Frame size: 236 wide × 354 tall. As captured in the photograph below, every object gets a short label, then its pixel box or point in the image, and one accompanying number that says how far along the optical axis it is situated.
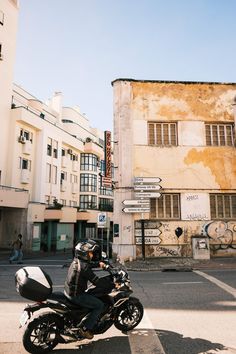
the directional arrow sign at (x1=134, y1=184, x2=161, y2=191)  17.05
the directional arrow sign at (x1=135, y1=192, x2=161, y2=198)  16.89
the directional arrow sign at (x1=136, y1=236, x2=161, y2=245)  16.83
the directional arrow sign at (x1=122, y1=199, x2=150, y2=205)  16.69
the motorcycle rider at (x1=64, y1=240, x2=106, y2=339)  4.51
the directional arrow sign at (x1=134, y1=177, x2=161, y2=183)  17.23
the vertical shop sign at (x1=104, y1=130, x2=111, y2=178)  17.82
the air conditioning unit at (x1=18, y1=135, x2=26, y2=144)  31.00
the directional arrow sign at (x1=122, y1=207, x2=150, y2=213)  16.59
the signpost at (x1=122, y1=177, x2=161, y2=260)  16.66
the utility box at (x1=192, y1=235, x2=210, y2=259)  16.36
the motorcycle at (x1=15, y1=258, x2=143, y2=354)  4.23
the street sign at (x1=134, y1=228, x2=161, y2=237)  16.91
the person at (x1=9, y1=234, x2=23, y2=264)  17.86
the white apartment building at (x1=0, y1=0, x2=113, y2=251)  29.61
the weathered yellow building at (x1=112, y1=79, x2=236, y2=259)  16.94
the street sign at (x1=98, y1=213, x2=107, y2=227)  14.94
